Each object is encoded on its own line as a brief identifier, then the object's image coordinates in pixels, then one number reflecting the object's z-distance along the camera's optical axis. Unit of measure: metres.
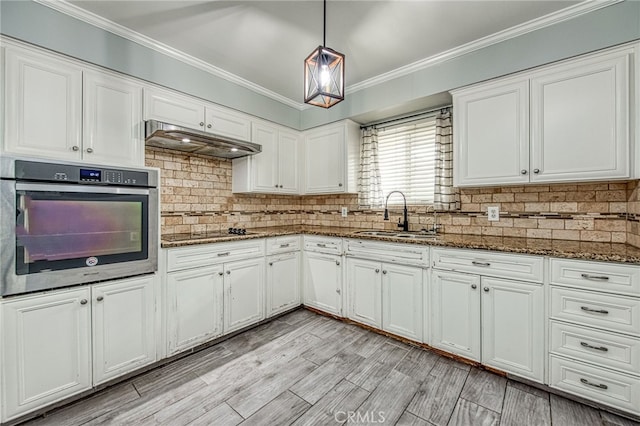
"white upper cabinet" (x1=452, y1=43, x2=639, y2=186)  1.79
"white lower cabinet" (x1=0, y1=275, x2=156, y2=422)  1.50
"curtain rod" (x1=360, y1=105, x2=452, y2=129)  2.88
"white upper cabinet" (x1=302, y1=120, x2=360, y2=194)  3.25
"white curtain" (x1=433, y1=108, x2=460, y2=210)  2.71
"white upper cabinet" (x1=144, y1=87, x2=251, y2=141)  2.26
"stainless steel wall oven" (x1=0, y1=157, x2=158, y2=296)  1.50
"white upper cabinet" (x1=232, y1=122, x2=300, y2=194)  3.11
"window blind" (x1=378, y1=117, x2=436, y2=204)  2.96
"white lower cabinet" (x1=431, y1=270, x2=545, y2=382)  1.82
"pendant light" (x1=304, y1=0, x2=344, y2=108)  1.71
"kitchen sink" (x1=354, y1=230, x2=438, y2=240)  2.64
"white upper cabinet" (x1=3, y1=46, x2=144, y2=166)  1.62
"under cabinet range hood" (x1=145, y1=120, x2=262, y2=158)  2.11
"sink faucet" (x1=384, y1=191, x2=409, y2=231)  2.93
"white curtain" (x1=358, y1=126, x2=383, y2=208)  3.29
